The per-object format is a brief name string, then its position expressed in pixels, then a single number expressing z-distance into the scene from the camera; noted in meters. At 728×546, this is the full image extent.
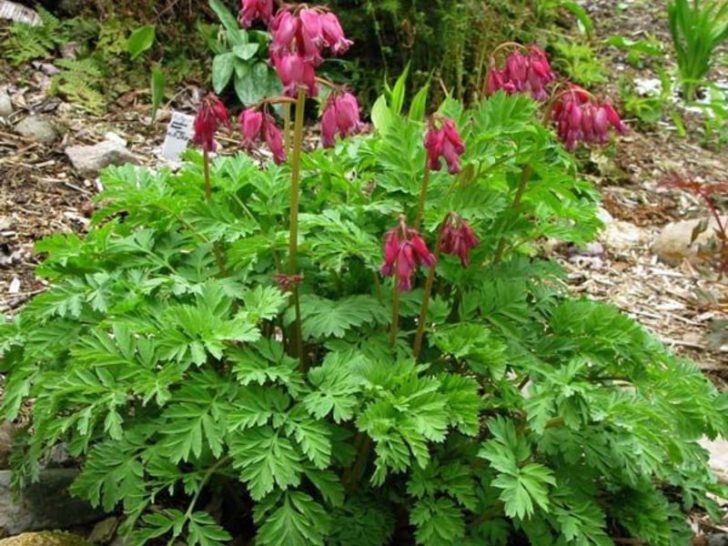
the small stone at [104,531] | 2.61
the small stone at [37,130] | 4.76
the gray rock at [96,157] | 4.54
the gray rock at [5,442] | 2.86
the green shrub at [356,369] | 2.13
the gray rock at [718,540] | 2.88
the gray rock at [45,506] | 2.60
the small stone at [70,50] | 5.43
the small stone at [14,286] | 3.71
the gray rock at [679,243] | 4.62
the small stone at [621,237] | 4.83
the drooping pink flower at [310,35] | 1.98
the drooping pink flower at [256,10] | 2.10
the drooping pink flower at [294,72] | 1.99
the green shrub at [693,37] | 6.36
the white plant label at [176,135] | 4.13
